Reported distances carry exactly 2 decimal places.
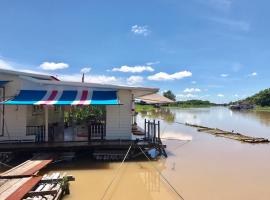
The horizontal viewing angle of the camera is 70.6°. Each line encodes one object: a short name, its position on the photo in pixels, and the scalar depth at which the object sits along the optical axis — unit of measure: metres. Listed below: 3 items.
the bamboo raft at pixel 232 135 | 11.76
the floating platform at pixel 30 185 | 4.45
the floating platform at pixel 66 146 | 7.35
